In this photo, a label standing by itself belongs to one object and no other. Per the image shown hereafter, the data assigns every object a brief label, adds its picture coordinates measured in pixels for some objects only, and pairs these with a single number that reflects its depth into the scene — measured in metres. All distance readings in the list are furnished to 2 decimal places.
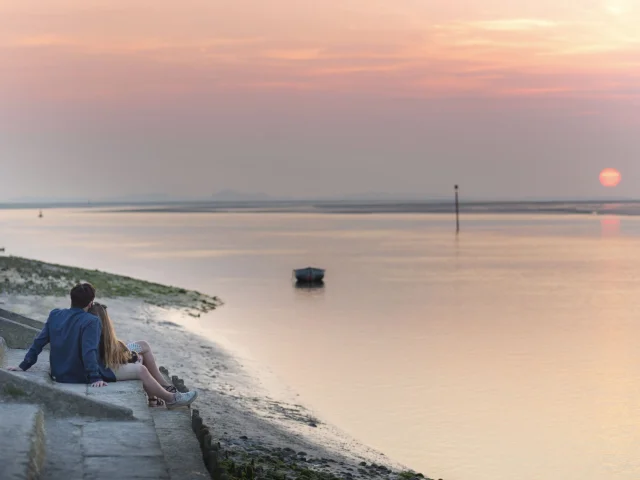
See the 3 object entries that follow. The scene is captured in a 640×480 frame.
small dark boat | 53.00
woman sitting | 12.38
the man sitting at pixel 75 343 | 11.99
